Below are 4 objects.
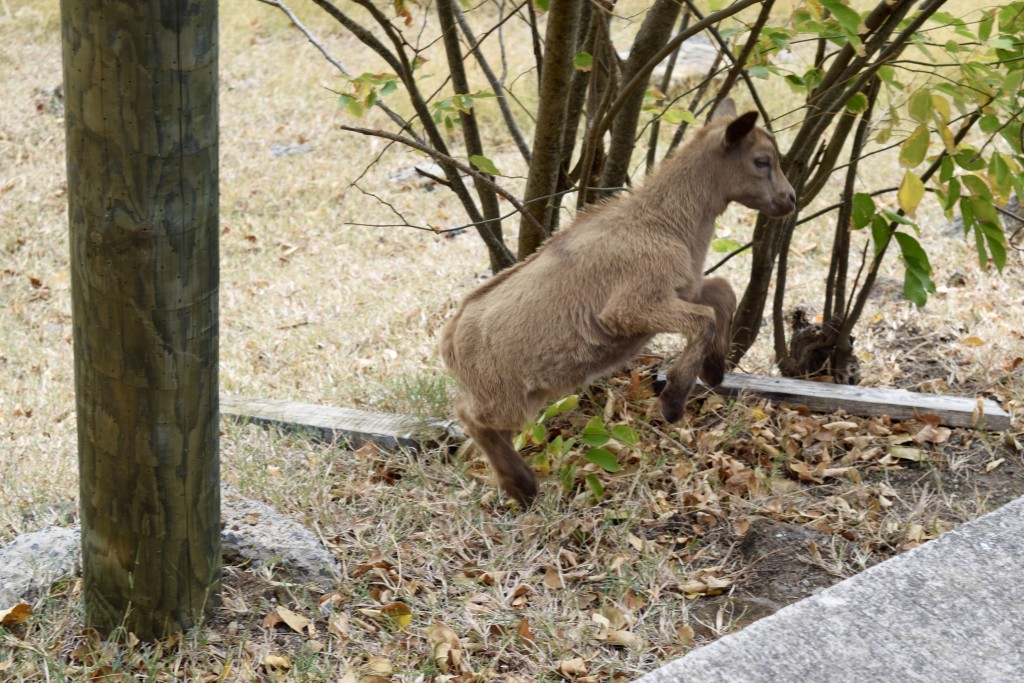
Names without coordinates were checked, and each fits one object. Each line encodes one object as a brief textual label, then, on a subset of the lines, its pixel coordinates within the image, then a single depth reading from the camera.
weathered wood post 2.55
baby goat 3.50
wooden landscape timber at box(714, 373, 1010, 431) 4.54
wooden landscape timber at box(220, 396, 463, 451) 4.59
